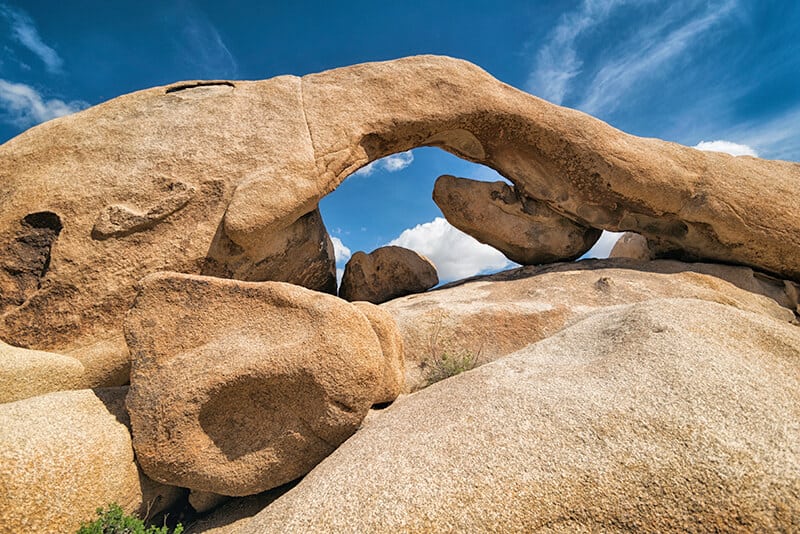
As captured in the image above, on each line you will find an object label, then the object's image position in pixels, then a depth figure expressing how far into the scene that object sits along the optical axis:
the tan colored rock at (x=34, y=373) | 4.27
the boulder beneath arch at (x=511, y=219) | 8.78
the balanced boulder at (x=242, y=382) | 3.86
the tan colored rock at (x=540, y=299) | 6.16
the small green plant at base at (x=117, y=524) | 3.26
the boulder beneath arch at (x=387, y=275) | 8.69
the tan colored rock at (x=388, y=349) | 4.84
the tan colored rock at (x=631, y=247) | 9.73
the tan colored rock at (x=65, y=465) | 3.09
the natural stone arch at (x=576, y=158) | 7.46
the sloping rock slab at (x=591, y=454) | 2.60
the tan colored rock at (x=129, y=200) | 5.22
